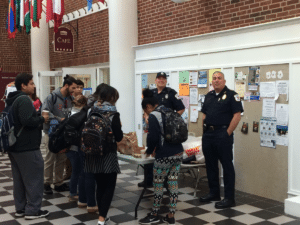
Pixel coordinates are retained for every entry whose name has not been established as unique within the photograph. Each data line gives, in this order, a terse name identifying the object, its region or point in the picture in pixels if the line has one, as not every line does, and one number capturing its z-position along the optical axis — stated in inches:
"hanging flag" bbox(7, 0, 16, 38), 417.2
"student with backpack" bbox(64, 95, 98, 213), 167.5
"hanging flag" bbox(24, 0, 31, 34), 384.5
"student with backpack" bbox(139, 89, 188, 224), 156.1
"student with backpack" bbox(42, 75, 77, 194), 213.0
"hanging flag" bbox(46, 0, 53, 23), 333.7
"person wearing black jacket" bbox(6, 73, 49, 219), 165.6
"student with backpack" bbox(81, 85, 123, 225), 148.3
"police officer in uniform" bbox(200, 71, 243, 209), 190.5
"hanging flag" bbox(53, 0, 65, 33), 321.7
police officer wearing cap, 224.1
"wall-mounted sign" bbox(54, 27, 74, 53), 398.0
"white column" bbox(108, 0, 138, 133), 306.2
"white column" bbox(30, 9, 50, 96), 469.4
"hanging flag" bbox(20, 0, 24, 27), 387.5
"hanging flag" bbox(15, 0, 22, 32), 399.7
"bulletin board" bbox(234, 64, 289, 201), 197.9
